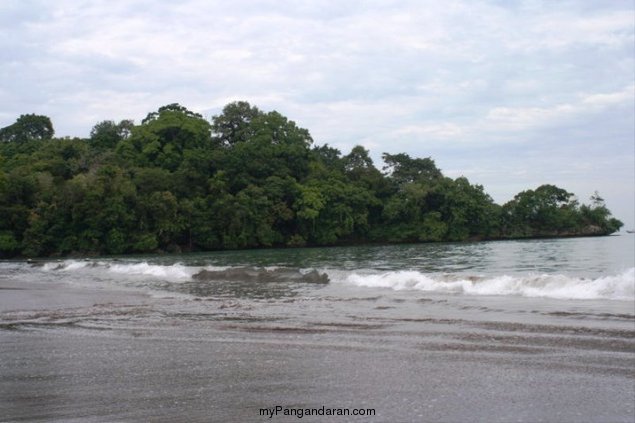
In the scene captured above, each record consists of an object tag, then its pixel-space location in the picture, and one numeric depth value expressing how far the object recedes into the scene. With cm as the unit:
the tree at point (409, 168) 8388
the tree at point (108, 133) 8960
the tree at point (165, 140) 7875
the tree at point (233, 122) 8881
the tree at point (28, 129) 9706
